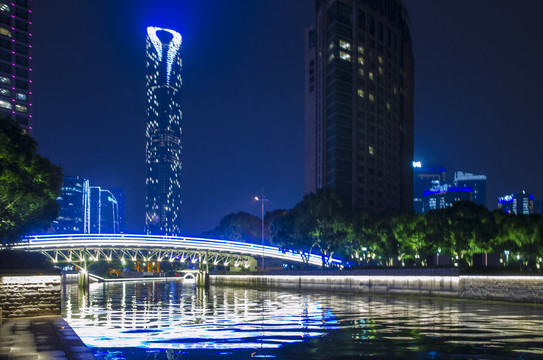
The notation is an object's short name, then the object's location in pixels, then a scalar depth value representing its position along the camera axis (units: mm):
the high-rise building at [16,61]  141625
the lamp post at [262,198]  96394
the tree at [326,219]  103688
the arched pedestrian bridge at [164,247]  104919
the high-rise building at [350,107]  173250
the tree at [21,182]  45781
